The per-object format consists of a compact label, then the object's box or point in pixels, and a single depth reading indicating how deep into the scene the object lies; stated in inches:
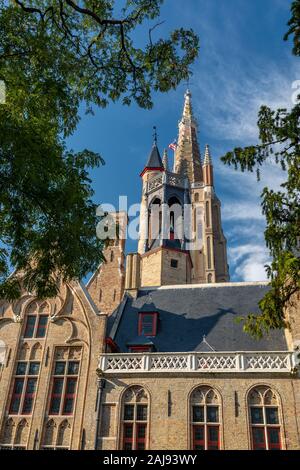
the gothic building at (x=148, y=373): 643.5
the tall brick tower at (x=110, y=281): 1107.9
